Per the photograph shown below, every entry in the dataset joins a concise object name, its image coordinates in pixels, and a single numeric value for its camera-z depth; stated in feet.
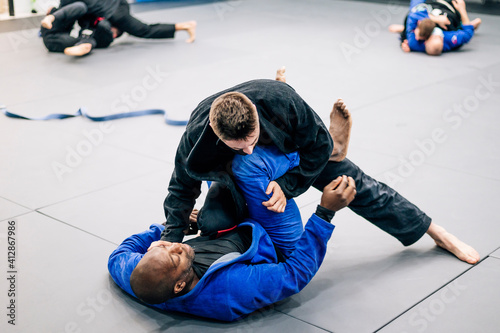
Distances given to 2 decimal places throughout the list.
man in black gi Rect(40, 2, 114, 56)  23.68
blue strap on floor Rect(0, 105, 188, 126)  16.98
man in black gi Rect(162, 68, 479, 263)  7.63
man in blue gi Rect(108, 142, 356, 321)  7.73
